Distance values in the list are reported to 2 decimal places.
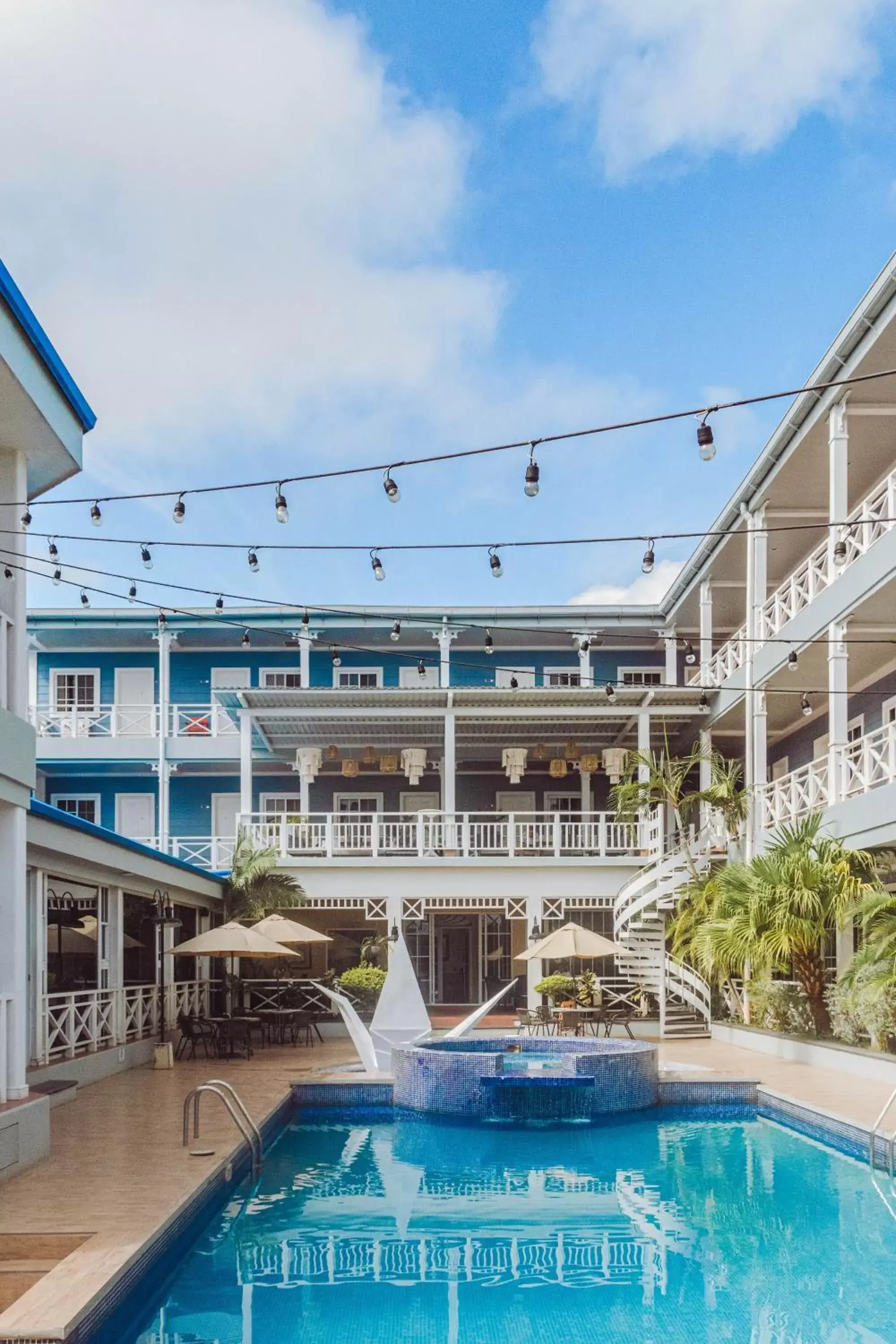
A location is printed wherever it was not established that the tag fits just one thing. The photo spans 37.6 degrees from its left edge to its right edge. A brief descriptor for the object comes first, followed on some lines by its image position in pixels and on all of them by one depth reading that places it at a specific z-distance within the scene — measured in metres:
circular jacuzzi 13.81
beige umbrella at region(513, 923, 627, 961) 18.84
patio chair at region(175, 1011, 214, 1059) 18.17
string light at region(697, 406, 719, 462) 7.91
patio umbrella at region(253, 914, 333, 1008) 19.20
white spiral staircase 20.34
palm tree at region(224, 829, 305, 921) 22.05
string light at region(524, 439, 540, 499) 8.77
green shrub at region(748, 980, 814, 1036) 17.17
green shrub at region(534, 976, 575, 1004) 21.02
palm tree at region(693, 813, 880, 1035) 15.61
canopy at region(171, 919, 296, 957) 17.75
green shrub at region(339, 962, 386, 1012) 21.45
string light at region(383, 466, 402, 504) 9.44
